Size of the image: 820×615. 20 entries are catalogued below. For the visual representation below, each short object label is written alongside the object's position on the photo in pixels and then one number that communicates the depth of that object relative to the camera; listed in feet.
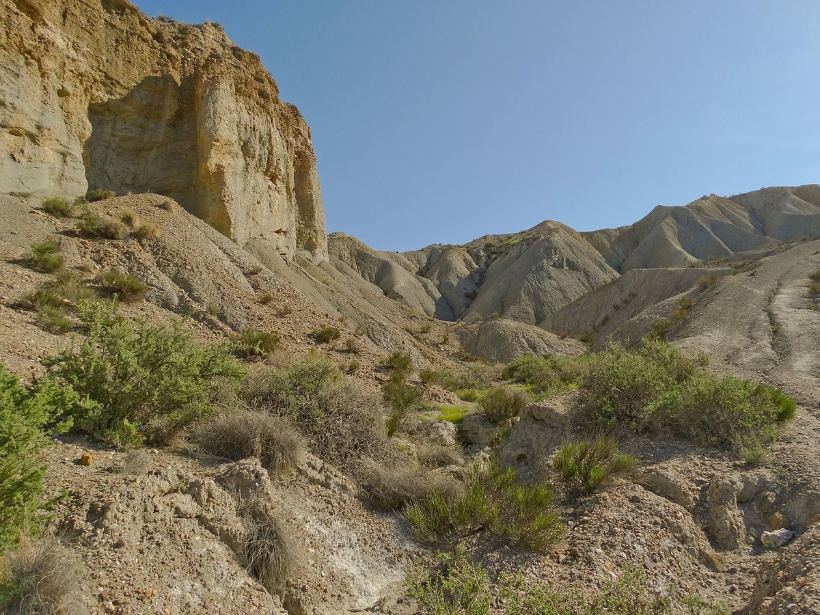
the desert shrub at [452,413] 41.65
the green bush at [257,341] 40.83
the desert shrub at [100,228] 48.19
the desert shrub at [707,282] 94.38
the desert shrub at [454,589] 13.57
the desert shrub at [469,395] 52.95
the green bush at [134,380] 18.43
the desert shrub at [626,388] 26.58
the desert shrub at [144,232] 50.88
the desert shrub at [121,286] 40.57
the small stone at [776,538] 17.97
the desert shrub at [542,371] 50.54
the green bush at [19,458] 11.27
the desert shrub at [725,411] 23.53
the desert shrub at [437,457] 28.12
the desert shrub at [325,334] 53.11
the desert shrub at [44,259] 39.34
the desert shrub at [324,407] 22.43
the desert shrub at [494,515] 17.42
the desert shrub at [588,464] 20.92
